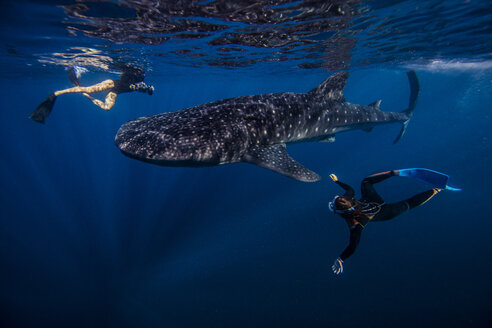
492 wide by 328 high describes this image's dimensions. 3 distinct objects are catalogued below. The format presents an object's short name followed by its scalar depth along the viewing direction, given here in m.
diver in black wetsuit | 4.97
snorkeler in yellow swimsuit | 6.41
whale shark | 4.06
